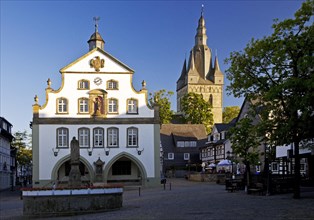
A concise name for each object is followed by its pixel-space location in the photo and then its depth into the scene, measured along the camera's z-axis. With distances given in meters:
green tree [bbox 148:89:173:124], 56.95
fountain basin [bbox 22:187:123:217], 14.13
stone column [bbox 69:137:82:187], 15.93
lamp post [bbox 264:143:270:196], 18.40
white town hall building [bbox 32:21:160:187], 31.24
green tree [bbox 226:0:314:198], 14.54
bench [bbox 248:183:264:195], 18.69
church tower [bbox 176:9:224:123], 81.04
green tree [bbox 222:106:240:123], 72.84
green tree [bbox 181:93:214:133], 60.11
